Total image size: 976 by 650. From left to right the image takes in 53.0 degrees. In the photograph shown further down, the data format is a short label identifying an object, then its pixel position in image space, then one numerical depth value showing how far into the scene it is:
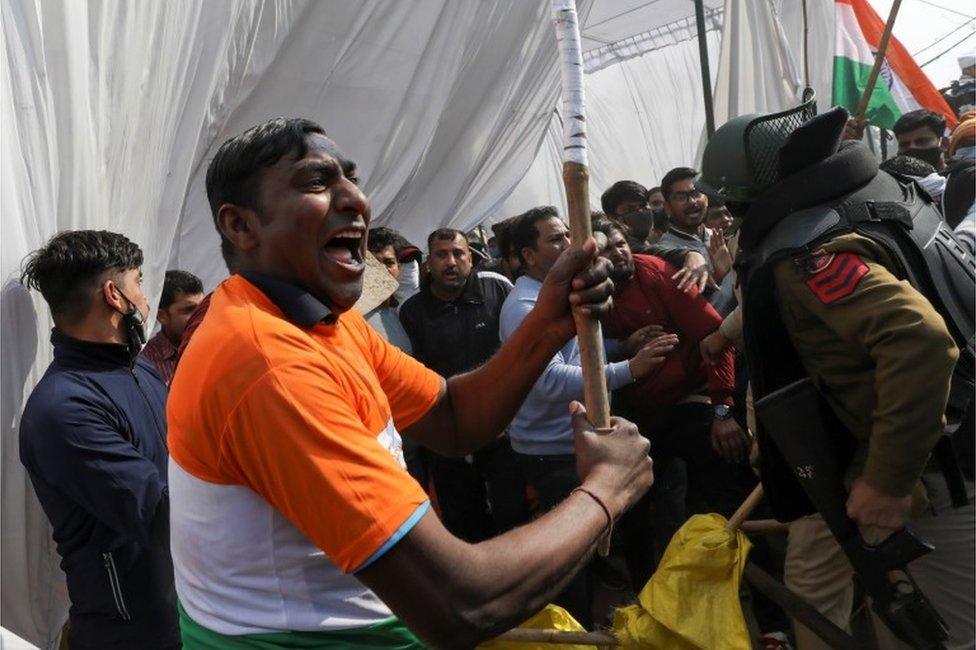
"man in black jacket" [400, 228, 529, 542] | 4.64
